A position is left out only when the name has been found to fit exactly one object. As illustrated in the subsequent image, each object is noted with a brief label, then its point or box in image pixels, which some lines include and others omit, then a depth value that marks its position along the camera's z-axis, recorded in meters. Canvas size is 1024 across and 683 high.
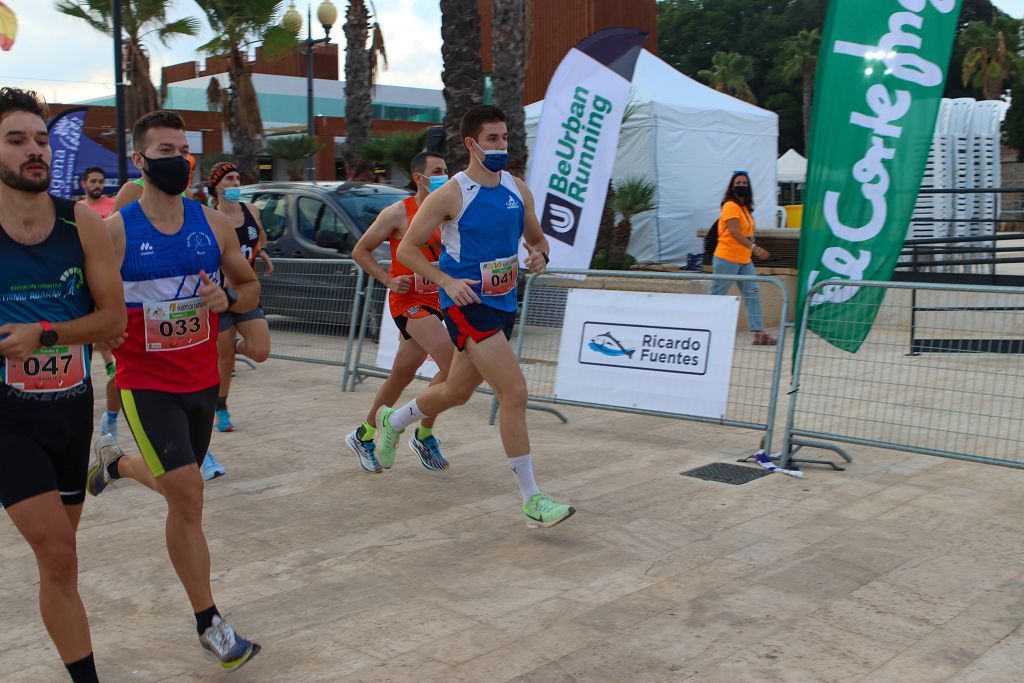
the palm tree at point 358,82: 23.45
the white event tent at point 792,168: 34.42
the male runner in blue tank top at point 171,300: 3.79
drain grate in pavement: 6.24
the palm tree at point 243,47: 24.58
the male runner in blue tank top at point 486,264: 5.21
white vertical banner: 10.56
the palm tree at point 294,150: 28.91
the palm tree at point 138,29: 24.81
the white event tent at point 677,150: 18.34
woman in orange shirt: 11.13
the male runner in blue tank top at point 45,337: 3.14
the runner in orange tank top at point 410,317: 6.41
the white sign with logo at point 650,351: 6.79
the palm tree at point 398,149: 22.28
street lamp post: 23.14
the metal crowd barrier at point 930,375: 6.05
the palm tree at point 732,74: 59.53
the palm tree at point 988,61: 51.41
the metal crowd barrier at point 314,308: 10.10
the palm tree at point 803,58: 55.66
